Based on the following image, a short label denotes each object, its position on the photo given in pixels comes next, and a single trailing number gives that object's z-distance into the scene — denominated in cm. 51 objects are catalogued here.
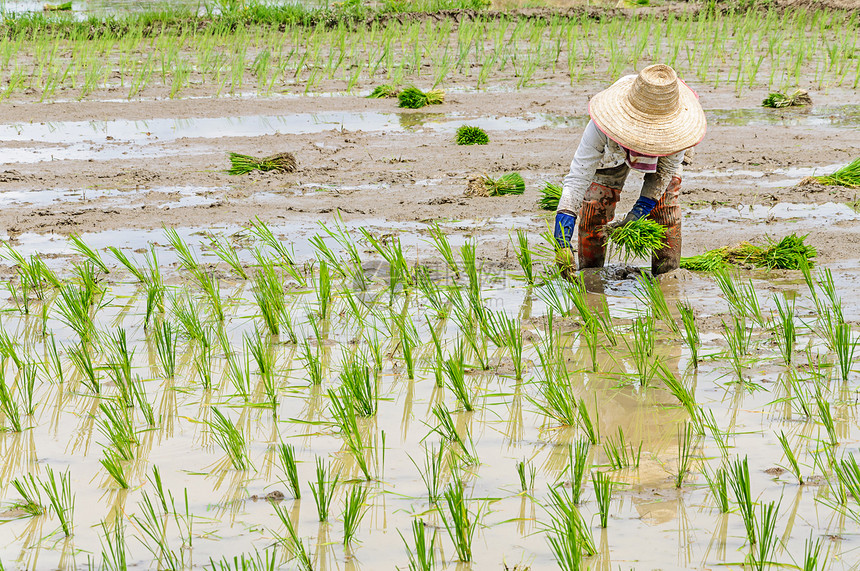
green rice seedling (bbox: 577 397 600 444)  520
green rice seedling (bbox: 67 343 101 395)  606
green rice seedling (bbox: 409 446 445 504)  466
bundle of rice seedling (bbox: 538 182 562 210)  1045
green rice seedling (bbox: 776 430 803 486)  467
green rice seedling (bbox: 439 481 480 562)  405
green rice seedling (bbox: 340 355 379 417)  559
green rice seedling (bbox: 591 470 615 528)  429
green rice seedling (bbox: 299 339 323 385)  624
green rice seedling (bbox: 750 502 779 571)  390
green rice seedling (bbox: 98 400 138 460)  509
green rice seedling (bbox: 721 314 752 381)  609
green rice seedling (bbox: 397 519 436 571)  374
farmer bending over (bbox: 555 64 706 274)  722
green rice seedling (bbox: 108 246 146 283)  813
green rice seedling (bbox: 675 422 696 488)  479
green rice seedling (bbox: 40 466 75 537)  437
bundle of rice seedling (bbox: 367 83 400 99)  1830
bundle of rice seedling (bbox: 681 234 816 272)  851
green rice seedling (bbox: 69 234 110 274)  797
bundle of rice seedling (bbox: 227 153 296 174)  1258
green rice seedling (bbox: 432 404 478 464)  510
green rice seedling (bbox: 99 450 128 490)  470
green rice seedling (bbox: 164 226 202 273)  827
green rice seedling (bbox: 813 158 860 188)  1123
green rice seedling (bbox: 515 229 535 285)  825
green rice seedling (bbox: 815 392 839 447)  508
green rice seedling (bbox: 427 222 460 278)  820
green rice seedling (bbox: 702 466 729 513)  446
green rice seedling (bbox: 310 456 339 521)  434
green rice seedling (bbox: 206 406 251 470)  499
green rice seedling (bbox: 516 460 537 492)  466
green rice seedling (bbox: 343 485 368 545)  426
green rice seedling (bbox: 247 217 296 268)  851
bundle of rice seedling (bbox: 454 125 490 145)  1420
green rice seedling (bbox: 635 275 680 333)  675
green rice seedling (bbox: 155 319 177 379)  625
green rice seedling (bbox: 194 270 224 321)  757
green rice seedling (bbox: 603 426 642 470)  484
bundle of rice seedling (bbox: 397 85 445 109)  1720
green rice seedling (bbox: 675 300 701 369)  620
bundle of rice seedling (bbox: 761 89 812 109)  1652
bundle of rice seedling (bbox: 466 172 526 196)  1131
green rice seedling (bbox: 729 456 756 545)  408
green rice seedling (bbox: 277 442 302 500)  456
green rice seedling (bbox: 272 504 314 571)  414
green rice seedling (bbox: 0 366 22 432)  556
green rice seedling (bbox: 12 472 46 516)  456
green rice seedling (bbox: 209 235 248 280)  839
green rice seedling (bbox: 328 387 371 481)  487
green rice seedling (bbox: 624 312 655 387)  606
